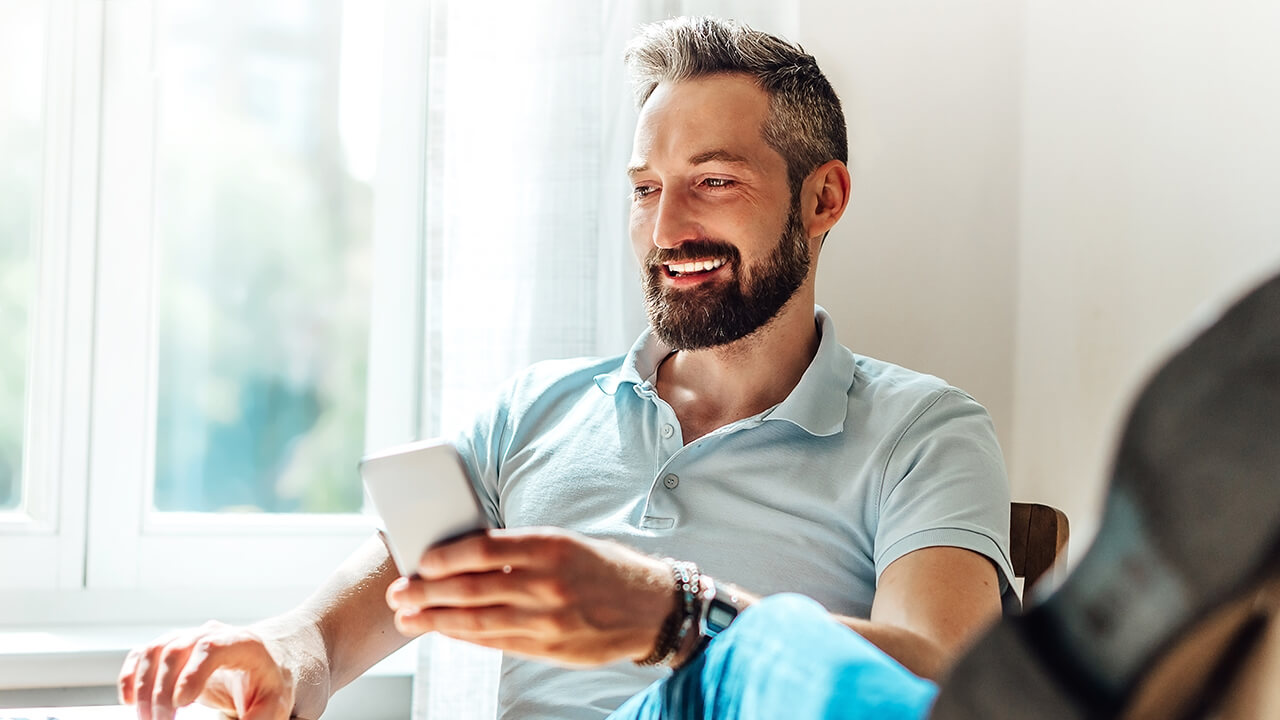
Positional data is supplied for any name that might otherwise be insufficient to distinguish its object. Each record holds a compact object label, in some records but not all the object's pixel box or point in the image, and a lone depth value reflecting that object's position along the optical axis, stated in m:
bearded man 0.97
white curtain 1.53
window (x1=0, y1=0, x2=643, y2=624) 1.55
